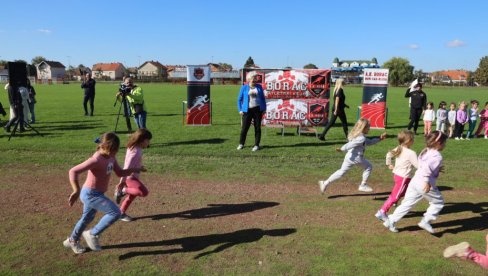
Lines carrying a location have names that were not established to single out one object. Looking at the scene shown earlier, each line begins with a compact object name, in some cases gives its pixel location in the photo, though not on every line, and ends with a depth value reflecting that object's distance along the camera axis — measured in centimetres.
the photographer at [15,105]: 1227
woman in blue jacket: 1061
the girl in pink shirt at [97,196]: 440
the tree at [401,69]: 9644
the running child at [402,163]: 564
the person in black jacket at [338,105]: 1216
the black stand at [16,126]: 1213
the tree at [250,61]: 13338
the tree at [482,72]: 9644
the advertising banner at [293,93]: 1419
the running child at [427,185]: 494
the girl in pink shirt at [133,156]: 510
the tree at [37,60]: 13688
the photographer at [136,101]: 1174
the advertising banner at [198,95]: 1516
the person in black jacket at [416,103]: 1386
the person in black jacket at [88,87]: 1761
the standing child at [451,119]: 1345
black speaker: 1220
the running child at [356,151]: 650
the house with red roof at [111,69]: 14025
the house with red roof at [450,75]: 15375
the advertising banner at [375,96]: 1467
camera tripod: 1252
